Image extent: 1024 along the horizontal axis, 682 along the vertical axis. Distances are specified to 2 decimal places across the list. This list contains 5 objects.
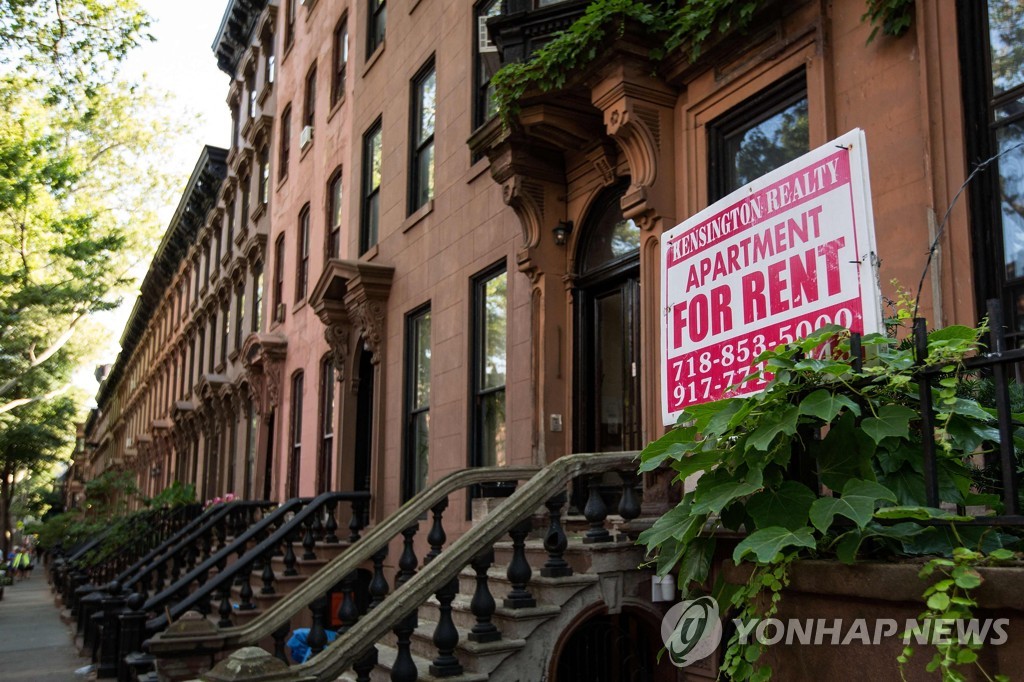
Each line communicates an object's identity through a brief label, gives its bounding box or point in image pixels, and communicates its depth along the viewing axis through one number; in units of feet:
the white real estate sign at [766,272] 11.56
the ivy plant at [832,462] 9.04
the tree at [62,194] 51.01
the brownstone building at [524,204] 16.60
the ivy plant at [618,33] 20.81
